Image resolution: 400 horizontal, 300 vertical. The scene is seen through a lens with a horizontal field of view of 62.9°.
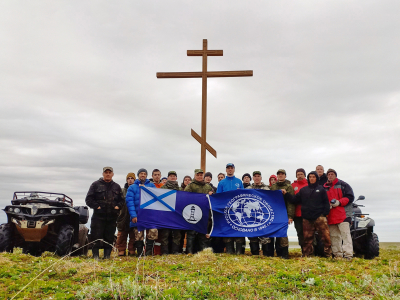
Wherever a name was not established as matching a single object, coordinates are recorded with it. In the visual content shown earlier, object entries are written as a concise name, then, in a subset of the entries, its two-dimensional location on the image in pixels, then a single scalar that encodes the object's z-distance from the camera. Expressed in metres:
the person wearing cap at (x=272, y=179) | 12.36
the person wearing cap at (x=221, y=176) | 12.17
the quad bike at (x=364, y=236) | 11.09
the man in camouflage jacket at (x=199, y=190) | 10.05
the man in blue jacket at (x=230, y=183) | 10.39
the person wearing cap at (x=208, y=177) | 11.83
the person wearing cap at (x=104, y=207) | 9.41
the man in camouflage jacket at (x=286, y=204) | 9.72
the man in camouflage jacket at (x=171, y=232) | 9.80
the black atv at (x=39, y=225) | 9.21
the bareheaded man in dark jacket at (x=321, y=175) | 10.38
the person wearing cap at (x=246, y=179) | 11.70
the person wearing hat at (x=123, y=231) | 10.28
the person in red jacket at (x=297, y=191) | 9.91
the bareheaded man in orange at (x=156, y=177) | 10.73
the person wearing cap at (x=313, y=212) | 9.34
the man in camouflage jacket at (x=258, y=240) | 9.78
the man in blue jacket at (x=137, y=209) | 9.66
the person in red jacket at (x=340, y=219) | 9.59
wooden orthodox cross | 13.45
